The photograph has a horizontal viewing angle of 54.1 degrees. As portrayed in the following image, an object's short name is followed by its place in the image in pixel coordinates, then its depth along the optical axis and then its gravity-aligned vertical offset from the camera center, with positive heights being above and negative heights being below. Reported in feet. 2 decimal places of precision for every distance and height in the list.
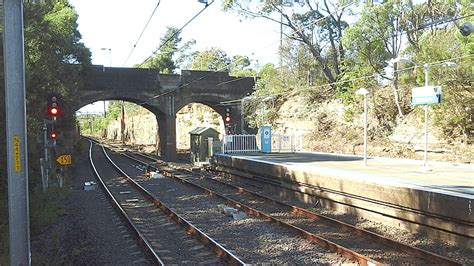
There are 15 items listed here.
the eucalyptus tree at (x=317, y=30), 120.37 +26.68
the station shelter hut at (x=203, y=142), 105.70 -2.55
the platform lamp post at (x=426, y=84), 51.48 +4.74
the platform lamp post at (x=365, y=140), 58.12 -1.62
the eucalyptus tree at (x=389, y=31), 84.83 +18.40
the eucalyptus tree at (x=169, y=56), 242.17 +42.27
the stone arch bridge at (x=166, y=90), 124.98 +11.67
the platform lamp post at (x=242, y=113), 137.33 +5.00
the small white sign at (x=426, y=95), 50.11 +3.51
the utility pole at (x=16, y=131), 19.98 +0.15
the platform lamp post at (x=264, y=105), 130.30 +7.03
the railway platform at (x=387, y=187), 33.09 -5.52
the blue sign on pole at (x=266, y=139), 90.89 -1.84
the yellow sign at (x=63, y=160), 54.78 -3.14
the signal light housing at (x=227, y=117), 98.63 +2.86
